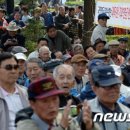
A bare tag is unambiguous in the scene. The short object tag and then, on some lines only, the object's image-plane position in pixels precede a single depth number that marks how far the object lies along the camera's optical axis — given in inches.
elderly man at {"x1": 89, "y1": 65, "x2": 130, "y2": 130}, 178.8
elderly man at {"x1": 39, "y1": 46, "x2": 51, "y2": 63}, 423.3
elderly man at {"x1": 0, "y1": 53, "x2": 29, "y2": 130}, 246.0
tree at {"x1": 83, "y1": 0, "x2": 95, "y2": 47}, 680.2
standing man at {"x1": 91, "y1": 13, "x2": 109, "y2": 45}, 559.7
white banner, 555.9
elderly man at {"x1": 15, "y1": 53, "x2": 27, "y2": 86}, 345.5
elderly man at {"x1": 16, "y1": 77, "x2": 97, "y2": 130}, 152.5
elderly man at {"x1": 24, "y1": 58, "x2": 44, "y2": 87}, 314.3
